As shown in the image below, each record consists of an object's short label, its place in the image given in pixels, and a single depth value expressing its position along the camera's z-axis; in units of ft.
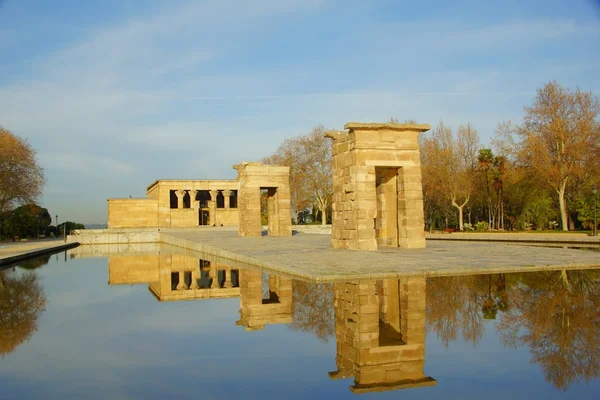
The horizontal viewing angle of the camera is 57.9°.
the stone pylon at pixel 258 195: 91.35
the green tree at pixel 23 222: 120.16
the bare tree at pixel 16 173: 117.80
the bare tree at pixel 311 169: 154.20
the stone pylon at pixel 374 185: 52.80
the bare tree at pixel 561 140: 109.91
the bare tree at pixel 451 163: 130.52
